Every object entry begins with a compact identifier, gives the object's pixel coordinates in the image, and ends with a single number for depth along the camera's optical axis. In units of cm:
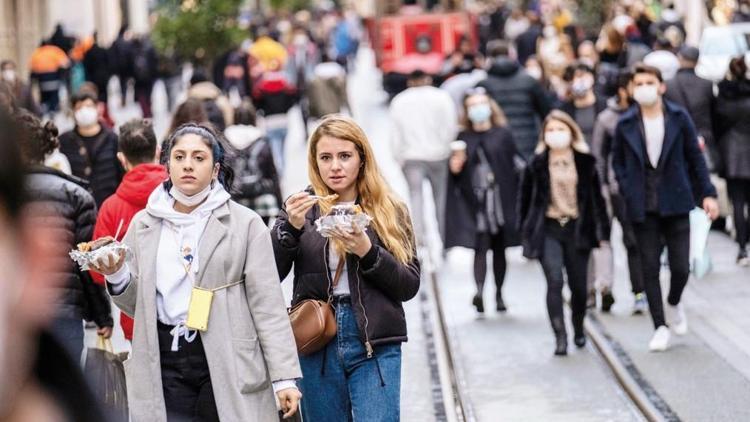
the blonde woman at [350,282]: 1078
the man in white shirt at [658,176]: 1955
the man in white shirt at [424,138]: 2913
